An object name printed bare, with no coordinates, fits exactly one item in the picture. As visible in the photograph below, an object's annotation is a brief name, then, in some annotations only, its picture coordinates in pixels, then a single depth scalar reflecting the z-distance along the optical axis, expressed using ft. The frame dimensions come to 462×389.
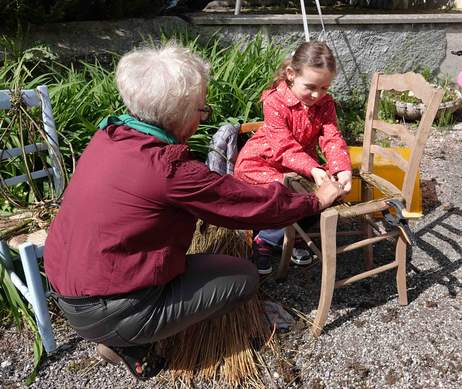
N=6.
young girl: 8.24
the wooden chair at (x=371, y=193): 7.45
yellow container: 10.91
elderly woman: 5.83
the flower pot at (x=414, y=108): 16.25
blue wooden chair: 7.32
